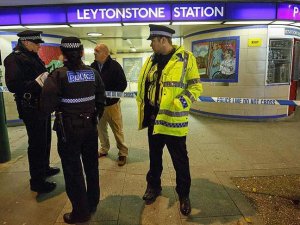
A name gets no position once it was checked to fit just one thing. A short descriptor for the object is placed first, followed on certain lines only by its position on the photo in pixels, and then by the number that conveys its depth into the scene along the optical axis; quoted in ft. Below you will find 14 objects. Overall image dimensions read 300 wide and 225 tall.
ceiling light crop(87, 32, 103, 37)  27.88
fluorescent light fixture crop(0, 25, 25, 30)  18.09
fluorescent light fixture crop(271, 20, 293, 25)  18.98
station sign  17.02
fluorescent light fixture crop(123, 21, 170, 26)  17.49
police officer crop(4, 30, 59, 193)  9.21
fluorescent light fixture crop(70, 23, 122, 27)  17.72
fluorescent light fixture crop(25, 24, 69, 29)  18.04
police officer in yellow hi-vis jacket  8.11
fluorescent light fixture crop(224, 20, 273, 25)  18.01
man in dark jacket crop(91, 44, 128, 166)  12.30
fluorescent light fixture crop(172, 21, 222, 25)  17.47
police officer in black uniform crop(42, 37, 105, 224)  7.30
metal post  13.46
